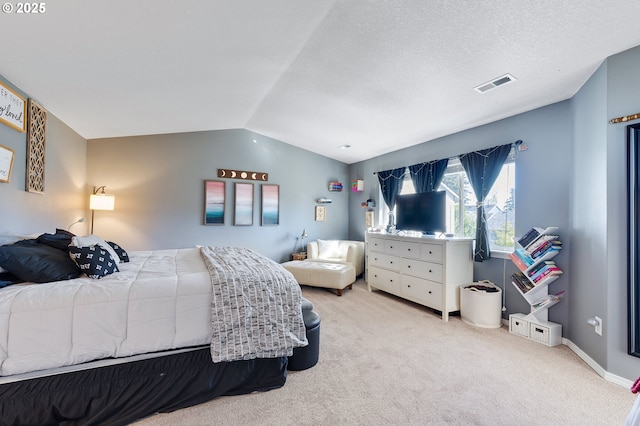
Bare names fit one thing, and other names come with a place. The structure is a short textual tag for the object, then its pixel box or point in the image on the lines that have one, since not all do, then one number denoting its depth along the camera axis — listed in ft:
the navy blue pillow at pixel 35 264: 5.77
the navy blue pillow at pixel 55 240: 7.09
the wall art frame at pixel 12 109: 7.23
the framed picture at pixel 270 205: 16.87
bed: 4.88
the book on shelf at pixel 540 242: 8.79
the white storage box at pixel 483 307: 10.12
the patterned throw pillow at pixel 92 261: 6.30
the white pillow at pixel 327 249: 17.16
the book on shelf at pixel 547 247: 8.79
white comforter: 4.85
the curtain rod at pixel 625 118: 6.50
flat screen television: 12.45
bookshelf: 8.79
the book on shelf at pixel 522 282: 9.31
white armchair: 16.34
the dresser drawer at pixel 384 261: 13.37
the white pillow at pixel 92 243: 6.70
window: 10.81
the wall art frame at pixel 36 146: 8.45
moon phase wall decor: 15.80
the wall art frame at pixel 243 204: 16.11
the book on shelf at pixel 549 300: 8.96
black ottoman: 7.04
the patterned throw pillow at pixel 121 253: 8.50
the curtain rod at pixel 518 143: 10.19
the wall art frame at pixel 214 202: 15.43
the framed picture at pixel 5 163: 7.32
